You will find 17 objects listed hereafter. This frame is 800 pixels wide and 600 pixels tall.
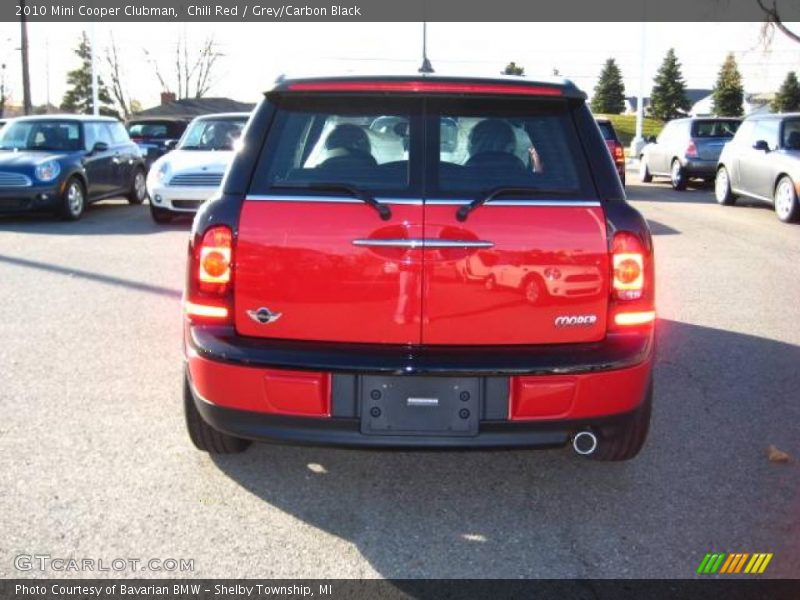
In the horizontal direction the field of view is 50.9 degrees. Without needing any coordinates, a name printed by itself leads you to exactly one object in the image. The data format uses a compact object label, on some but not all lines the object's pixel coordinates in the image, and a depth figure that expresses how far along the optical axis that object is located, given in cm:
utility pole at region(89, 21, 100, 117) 3136
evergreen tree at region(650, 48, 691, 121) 6838
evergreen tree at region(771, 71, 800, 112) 6325
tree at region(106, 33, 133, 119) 6278
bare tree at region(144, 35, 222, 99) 6278
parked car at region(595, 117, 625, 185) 1477
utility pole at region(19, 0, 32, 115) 2961
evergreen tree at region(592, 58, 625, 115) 7250
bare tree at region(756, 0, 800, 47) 3347
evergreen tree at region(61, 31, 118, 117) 6919
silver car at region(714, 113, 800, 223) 1241
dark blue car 1216
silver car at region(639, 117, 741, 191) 1797
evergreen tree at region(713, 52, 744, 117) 6475
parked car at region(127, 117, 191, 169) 2191
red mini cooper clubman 303
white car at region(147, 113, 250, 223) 1188
